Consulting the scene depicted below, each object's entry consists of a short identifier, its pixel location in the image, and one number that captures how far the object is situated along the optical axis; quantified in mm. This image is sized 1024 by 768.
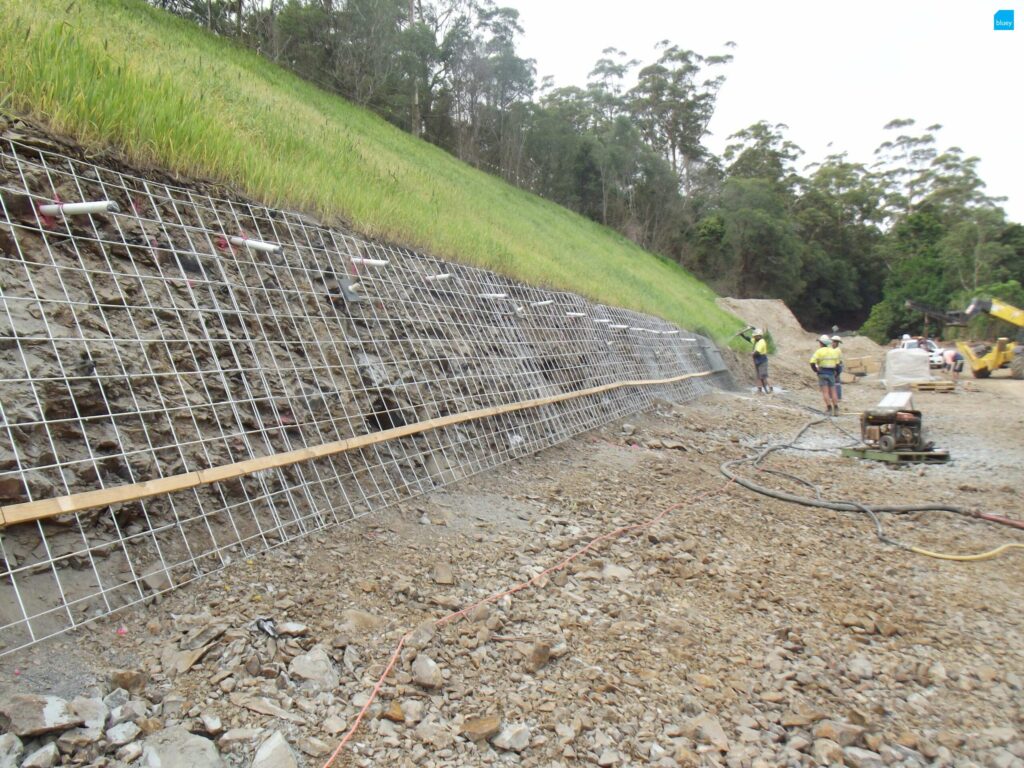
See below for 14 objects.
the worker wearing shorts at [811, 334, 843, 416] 9781
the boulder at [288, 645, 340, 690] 1923
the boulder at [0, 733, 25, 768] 1408
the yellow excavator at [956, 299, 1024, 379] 16141
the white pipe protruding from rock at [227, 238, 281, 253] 3262
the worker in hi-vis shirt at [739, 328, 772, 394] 12643
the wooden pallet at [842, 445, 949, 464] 6352
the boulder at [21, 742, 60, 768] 1426
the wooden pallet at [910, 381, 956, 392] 13461
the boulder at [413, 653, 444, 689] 2004
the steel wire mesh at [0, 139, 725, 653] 2072
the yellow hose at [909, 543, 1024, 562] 3648
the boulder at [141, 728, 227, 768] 1539
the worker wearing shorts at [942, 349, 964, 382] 16953
